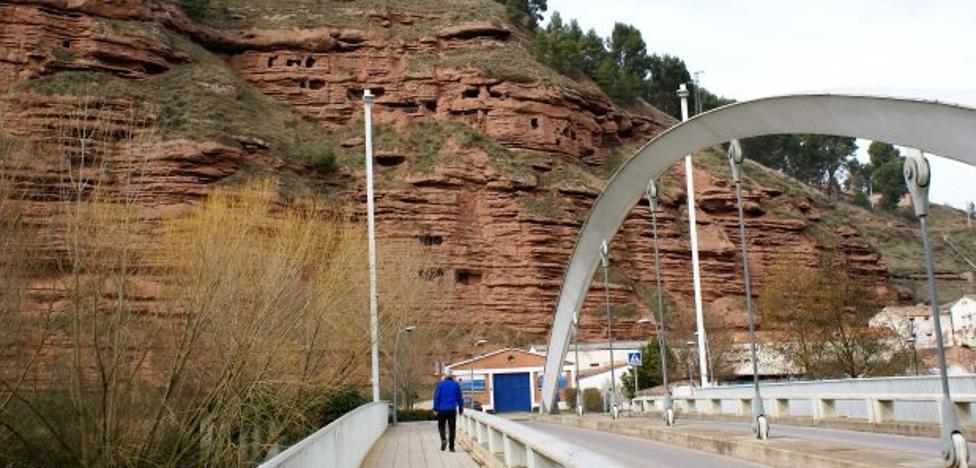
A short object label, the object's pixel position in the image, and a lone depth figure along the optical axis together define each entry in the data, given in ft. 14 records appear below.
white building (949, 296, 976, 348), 266.98
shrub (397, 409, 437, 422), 169.17
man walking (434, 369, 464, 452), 61.21
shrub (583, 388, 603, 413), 212.23
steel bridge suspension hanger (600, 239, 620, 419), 95.40
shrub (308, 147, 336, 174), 255.09
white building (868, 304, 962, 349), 229.64
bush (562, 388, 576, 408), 213.89
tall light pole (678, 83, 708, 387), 116.37
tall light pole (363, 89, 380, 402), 94.22
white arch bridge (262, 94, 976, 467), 37.73
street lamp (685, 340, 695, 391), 202.80
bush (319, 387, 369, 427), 95.91
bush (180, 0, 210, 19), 302.45
